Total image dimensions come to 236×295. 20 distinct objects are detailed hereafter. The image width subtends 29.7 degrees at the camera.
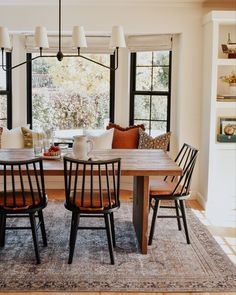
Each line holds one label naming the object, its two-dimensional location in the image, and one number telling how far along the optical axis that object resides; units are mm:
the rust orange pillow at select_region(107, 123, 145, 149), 5961
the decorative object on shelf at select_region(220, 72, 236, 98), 5391
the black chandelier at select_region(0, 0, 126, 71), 3705
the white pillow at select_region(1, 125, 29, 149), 5727
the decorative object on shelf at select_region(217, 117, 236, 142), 5344
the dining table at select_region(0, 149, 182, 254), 3625
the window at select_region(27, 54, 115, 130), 6336
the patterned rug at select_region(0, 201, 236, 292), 3271
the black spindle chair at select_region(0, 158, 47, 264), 3383
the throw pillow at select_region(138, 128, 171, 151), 5793
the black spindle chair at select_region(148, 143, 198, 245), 3967
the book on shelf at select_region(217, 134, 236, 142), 5336
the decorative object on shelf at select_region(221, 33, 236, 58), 5301
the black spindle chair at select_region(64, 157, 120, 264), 3484
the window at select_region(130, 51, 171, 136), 6141
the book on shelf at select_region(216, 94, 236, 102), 5305
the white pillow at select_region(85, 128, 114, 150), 5783
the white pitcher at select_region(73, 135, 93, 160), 3878
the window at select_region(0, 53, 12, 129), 6199
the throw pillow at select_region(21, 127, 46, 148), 5895
